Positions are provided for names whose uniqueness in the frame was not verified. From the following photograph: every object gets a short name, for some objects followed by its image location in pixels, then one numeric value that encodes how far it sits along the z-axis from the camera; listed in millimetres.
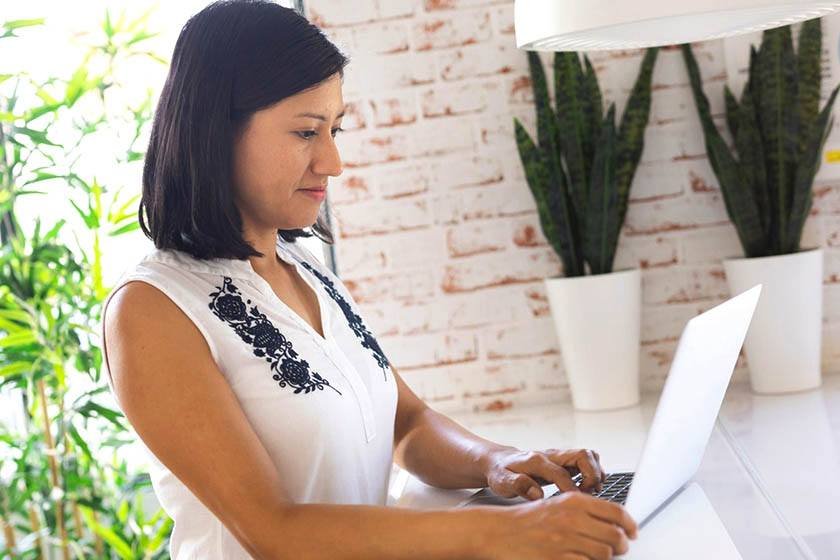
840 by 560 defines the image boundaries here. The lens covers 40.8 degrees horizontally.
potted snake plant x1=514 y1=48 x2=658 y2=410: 3051
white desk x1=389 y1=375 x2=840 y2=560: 1268
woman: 1330
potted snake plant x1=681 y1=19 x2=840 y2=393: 2982
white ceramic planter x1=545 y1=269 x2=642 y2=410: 3029
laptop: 1141
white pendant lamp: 1171
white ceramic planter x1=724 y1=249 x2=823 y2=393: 2973
